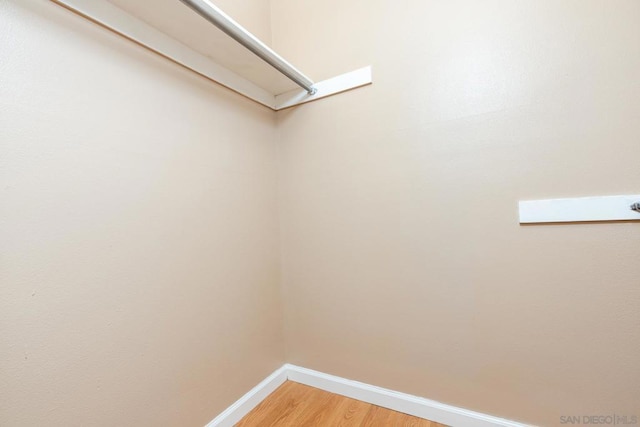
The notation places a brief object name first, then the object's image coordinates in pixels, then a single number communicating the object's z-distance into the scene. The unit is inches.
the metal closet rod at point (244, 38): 45.3
